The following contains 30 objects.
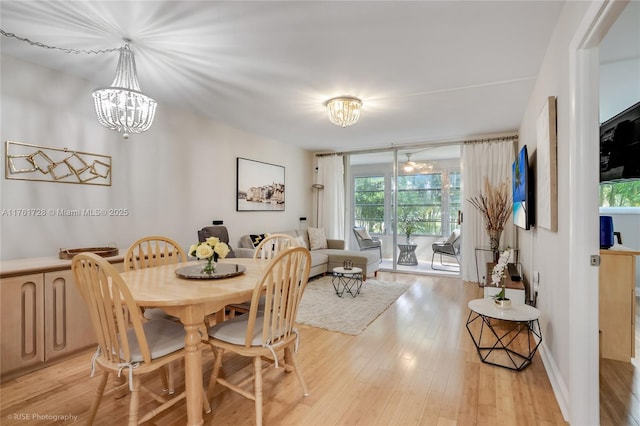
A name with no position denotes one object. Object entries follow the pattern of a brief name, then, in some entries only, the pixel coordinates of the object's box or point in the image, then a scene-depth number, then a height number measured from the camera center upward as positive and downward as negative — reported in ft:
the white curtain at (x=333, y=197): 21.40 +1.13
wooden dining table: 5.10 -1.49
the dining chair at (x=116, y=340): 4.82 -2.06
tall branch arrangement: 15.71 +0.40
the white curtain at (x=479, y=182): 16.51 +1.69
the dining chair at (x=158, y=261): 6.83 -1.31
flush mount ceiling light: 11.39 +3.81
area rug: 10.79 -3.74
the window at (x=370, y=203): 22.90 +0.77
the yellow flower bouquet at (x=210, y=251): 6.54 -0.81
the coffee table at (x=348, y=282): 13.73 -3.56
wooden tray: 8.45 -1.08
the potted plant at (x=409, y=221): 20.95 -0.51
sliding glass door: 20.12 +0.63
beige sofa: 16.92 -2.53
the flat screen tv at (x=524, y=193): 9.41 +0.66
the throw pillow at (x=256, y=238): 15.47 -1.25
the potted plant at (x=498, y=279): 8.13 -1.82
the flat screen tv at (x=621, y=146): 9.30 +2.15
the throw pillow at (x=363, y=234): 21.09 -1.39
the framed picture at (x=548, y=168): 6.76 +1.04
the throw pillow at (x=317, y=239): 19.38 -1.59
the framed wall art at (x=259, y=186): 15.99 +1.49
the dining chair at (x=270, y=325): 5.53 -2.19
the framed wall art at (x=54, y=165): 8.34 +1.43
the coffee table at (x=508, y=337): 7.80 -3.81
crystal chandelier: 7.32 +2.67
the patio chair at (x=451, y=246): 18.89 -2.03
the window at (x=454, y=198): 19.76 +0.98
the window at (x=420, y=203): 20.65 +0.70
